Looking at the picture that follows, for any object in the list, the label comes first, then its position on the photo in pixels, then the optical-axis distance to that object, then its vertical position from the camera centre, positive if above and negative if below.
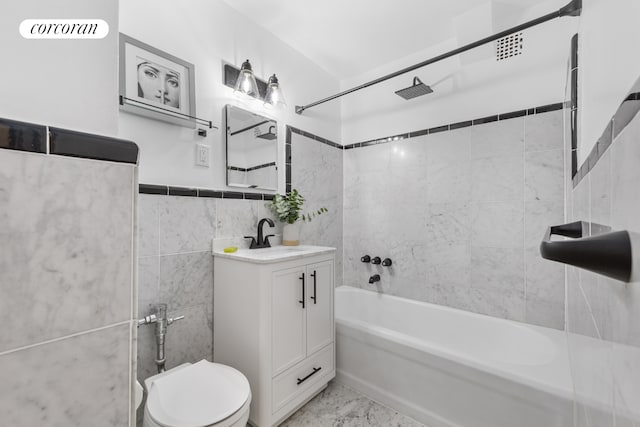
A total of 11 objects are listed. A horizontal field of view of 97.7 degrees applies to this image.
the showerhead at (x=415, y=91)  2.10 +0.95
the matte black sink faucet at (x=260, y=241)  1.91 -0.20
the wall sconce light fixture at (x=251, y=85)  1.81 +0.88
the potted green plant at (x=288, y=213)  2.11 +0.00
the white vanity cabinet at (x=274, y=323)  1.47 -0.64
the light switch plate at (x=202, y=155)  1.68 +0.35
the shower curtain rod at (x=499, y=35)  1.25 +0.99
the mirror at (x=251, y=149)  1.86 +0.45
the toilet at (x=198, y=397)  1.06 -0.78
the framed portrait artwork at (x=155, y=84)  1.40 +0.70
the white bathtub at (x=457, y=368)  1.31 -0.90
